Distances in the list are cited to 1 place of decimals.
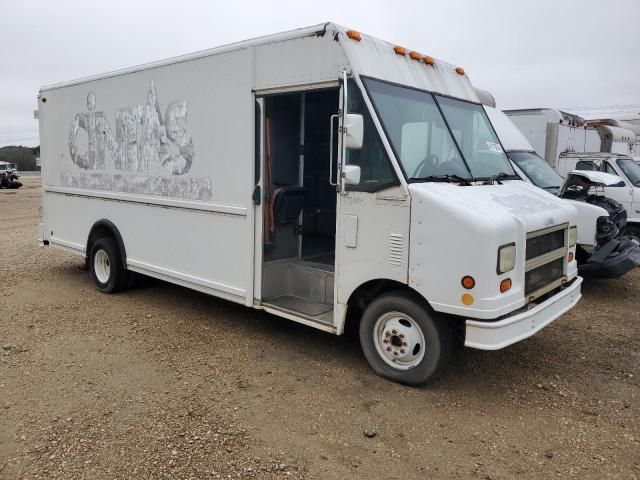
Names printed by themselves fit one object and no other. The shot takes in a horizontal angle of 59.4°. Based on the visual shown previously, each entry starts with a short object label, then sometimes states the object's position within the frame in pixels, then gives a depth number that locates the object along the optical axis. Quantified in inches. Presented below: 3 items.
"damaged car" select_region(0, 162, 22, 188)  1368.1
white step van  165.2
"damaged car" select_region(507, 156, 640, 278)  291.3
